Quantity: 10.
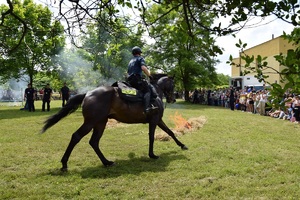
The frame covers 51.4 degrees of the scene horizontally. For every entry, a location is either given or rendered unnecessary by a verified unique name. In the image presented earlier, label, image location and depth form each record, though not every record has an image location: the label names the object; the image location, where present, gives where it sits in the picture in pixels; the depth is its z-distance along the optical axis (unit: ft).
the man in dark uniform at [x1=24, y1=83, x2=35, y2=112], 69.41
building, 115.22
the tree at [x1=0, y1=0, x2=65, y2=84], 62.49
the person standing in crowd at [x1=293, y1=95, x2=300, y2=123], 49.80
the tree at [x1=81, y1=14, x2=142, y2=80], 87.71
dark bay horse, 21.02
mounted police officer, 23.53
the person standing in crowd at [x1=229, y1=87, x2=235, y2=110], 80.11
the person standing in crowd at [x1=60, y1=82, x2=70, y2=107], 70.21
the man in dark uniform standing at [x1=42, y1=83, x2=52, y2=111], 68.64
